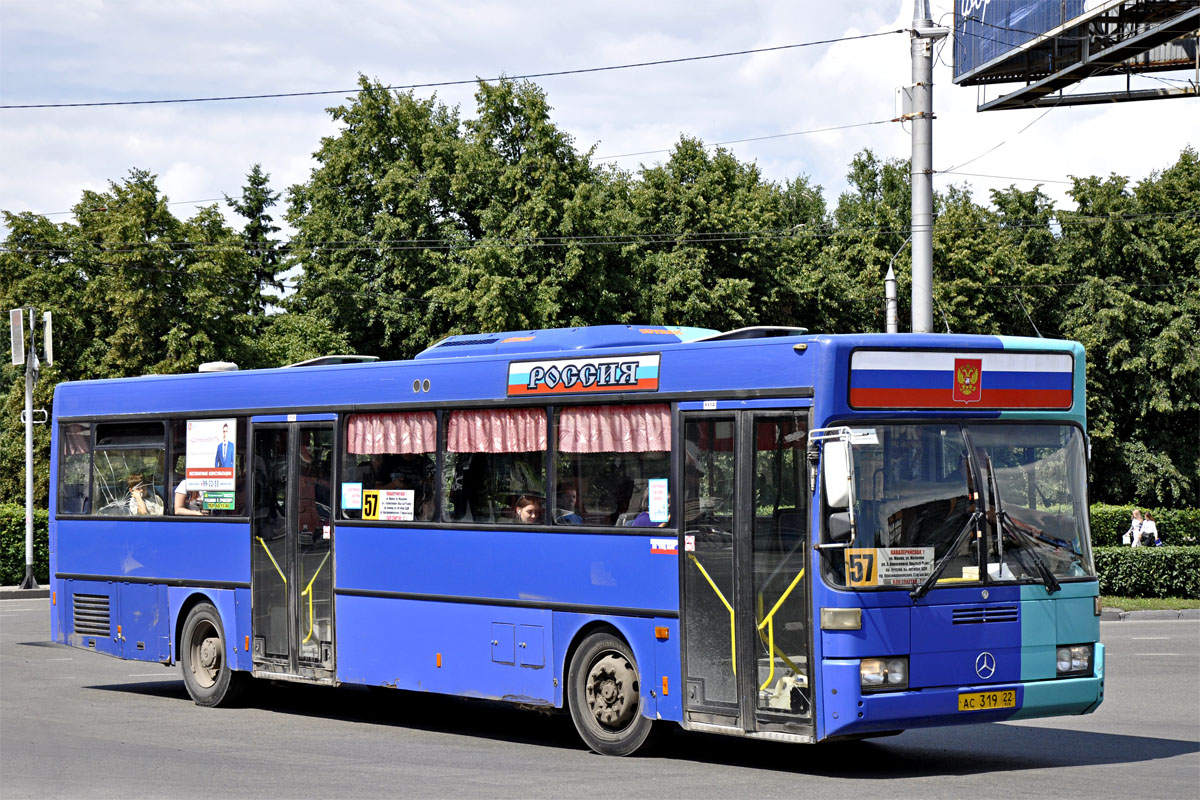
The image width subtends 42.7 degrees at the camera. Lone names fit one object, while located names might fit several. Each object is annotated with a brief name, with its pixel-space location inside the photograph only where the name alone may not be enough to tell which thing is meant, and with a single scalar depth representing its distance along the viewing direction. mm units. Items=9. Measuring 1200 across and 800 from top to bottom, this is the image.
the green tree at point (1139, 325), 53969
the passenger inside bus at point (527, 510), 12195
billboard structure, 28422
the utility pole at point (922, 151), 17734
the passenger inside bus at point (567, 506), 11883
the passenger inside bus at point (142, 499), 16203
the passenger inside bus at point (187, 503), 15647
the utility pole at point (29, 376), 30844
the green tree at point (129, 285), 43781
